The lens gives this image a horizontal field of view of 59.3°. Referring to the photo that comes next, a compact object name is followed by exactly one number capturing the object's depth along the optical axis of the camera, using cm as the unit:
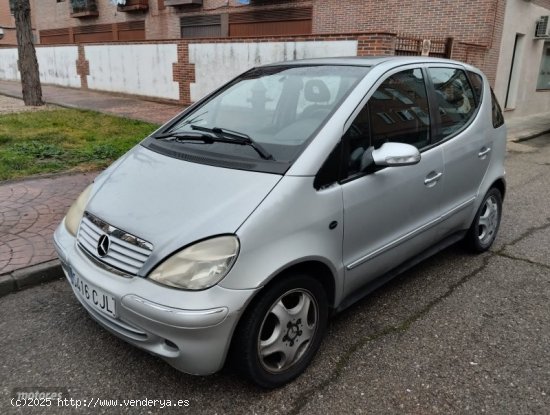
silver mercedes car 226
